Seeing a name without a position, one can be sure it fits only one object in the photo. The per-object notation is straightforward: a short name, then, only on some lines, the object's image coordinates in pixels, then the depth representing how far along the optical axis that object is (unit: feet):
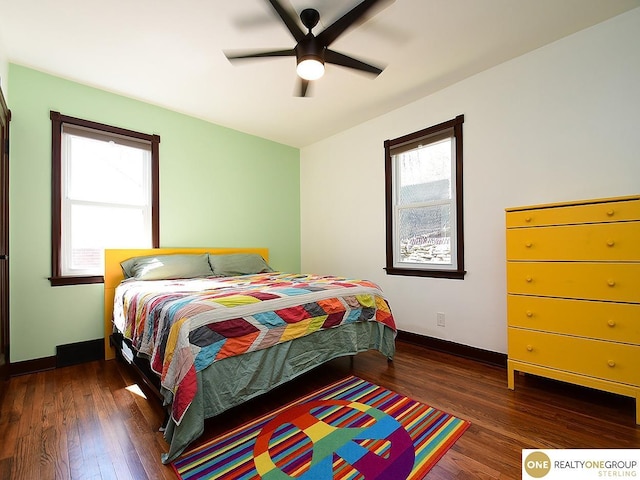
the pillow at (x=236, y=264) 10.59
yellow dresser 5.64
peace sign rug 4.37
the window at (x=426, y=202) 9.49
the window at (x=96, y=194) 8.85
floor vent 8.63
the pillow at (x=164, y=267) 9.06
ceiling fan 5.53
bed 4.82
